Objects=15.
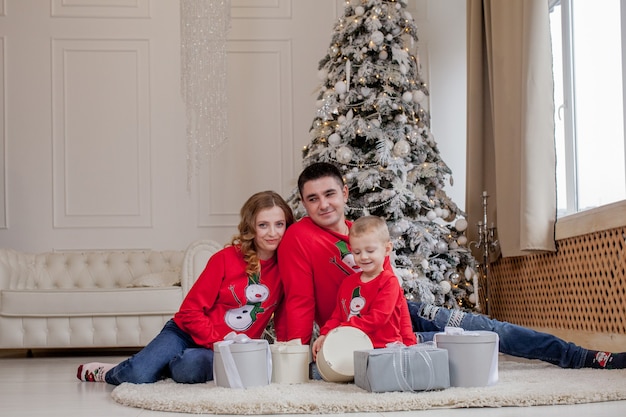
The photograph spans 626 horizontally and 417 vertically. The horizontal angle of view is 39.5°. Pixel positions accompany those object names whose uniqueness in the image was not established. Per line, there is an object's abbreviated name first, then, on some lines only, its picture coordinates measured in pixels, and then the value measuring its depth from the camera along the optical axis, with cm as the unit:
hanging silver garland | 654
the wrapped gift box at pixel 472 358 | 282
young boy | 310
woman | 336
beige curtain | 479
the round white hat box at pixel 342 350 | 300
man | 330
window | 443
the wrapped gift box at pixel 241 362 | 290
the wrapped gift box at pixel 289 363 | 303
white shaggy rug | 251
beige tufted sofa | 542
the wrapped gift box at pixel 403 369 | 272
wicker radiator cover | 403
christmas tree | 514
